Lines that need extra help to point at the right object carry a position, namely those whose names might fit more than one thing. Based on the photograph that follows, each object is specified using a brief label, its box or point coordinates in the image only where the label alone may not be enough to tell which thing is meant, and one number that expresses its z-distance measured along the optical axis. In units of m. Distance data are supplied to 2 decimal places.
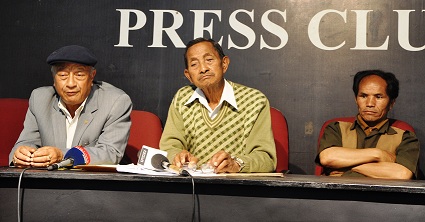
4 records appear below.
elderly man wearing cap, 3.37
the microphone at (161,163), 2.52
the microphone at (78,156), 2.93
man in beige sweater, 3.43
